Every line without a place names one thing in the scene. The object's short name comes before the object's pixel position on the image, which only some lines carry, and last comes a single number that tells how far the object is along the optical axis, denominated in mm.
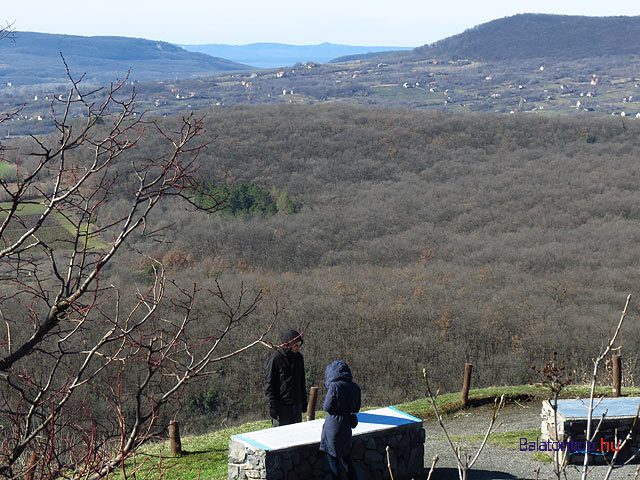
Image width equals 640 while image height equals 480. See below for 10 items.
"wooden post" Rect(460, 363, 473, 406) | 29984
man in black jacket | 17531
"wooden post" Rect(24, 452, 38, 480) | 9205
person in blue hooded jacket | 14922
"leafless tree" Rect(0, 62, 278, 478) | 9227
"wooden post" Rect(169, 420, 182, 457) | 25344
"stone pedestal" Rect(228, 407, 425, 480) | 16203
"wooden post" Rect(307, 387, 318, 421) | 26806
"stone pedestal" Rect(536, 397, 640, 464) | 18469
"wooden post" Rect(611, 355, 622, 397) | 27828
